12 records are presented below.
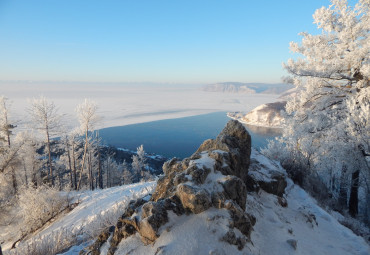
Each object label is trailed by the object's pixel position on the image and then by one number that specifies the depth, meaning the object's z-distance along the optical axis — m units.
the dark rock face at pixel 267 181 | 5.14
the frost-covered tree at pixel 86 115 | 18.91
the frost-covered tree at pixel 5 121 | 16.77
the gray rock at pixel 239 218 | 3.12
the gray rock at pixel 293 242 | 3.44
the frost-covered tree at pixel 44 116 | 17.52
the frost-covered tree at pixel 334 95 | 7.78
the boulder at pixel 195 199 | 3.13
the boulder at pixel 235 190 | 3.55
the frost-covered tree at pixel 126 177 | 41.42
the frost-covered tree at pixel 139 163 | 38.84
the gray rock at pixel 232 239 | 2.82
